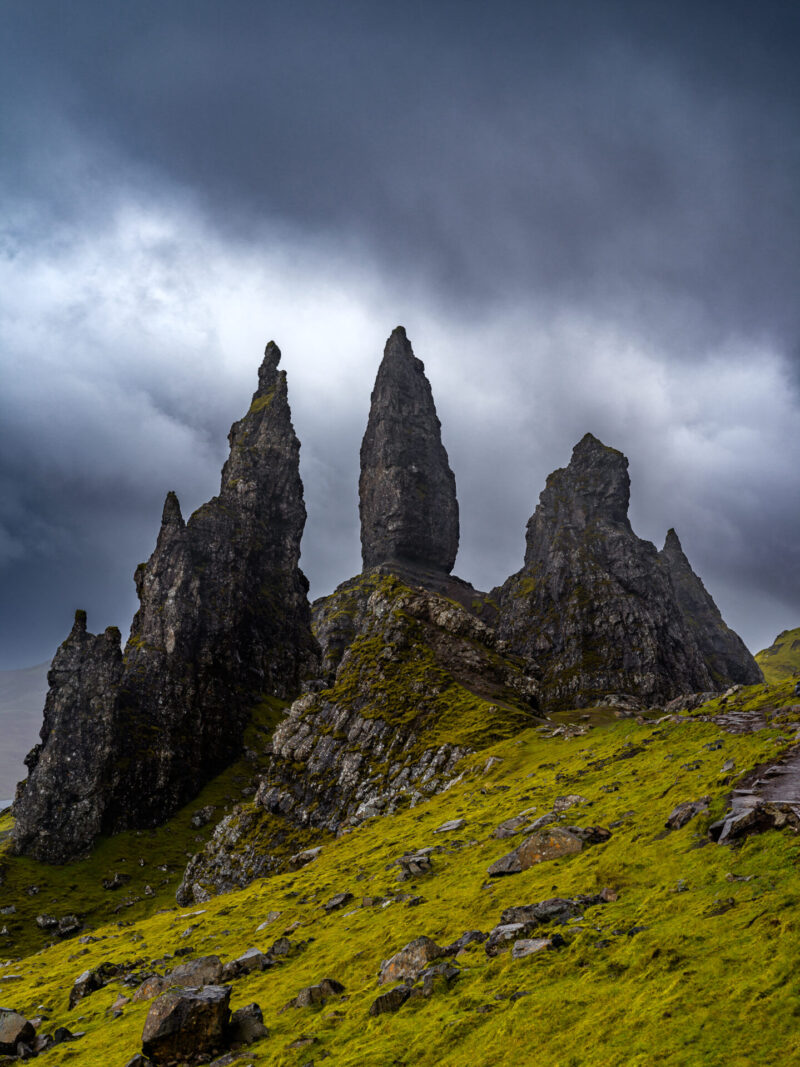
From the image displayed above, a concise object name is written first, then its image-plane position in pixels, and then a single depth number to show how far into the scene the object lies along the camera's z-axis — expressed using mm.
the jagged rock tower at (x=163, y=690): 124000
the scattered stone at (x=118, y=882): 107875
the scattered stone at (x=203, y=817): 130250
